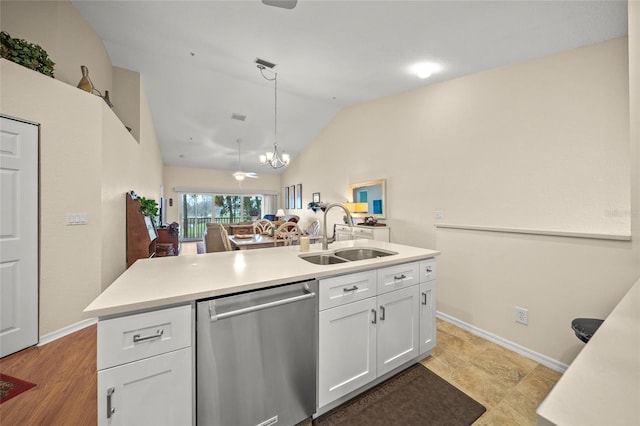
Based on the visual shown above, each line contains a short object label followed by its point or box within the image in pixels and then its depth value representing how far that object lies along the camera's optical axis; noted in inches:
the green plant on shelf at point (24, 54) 75.7
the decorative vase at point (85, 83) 99.3
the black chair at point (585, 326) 59.3
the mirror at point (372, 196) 155.5
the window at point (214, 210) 345.1
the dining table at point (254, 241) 138.2
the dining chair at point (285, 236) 147.8
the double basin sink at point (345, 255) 76.0
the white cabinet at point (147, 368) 36.6
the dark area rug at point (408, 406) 58.1
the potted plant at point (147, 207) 132.8
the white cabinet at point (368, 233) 148.7
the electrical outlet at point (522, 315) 86.1
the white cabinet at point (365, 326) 57.1
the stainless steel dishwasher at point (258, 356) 44.1
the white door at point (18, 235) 76.4
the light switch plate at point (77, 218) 89.8
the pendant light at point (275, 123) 145.0
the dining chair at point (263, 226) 195.6
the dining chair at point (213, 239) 198.1
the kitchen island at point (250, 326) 37.9
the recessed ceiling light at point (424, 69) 107.9
